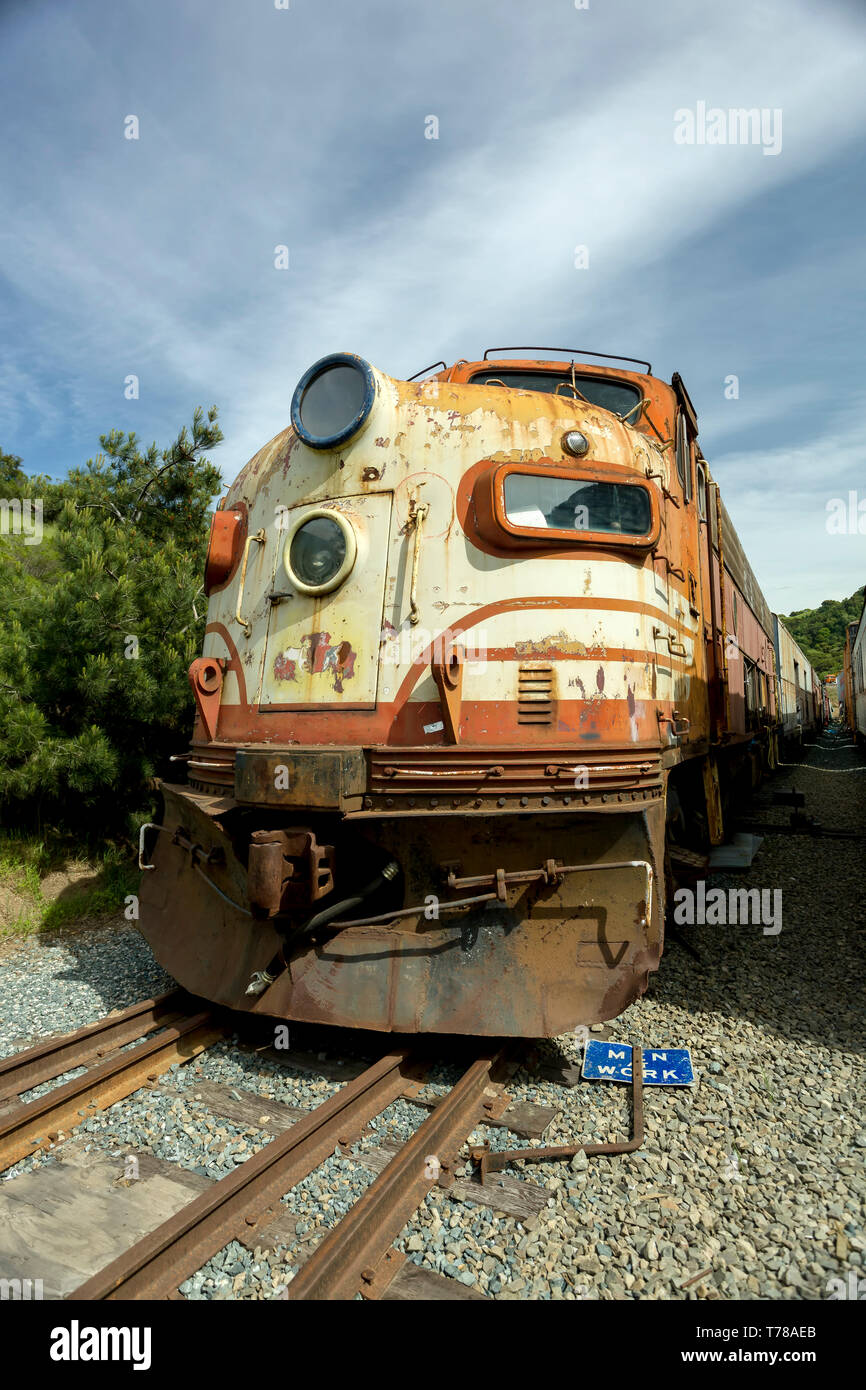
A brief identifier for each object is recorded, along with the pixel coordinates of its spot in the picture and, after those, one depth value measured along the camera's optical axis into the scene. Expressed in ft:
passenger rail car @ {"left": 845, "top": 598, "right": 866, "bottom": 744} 78.43
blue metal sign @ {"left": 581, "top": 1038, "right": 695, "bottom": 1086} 13.24
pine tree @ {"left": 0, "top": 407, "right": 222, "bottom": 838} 24.54
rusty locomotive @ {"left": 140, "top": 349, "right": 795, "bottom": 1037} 13.03
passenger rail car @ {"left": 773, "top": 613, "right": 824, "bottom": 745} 65.80
